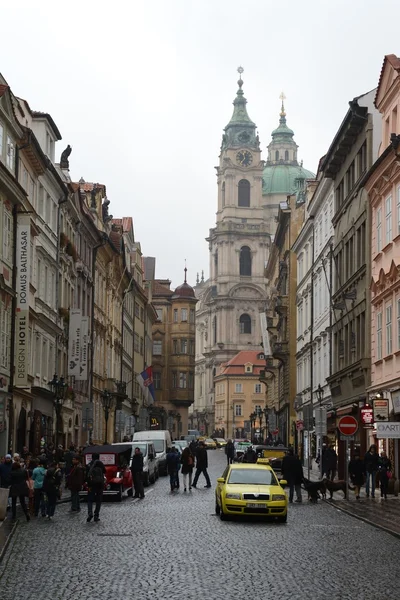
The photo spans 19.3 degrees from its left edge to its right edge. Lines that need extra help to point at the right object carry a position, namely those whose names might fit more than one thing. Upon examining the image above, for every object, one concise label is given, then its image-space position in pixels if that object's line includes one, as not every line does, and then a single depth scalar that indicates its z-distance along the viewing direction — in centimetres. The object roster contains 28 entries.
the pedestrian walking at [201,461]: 4212
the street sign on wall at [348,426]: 3375
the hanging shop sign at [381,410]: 3459
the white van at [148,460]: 4534
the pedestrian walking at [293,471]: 3447
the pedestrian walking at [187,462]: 4238
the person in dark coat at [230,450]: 6131
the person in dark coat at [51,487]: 2705
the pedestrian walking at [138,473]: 3678
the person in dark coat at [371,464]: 3506
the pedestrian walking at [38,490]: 2791
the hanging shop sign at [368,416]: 3709
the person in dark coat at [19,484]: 2661
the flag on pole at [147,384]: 7825
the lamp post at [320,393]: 5701
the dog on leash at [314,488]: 3434
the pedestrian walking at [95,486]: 2661
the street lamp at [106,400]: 6494
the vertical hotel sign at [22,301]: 4069
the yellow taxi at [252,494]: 2634
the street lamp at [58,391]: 4289
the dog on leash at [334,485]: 3431
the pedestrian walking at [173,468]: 4110
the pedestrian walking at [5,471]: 2770
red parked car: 3566
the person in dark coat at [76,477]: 2883
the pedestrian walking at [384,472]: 3450
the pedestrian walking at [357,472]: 3562
